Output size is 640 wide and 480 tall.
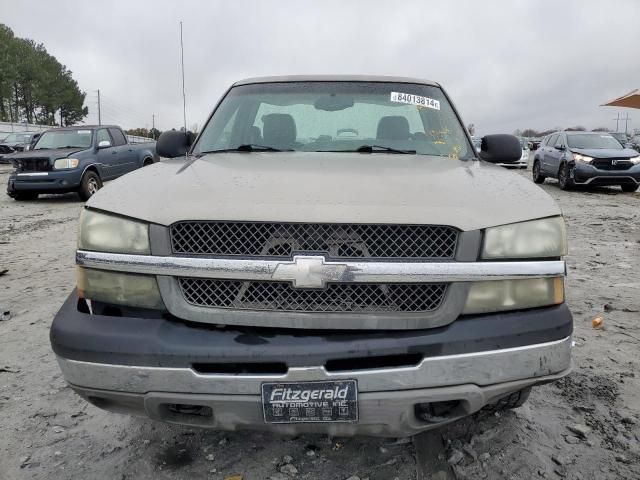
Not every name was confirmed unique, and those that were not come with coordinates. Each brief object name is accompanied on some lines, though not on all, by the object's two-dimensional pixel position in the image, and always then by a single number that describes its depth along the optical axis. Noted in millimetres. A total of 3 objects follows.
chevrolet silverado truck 1708
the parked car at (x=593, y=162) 12719
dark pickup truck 11195
